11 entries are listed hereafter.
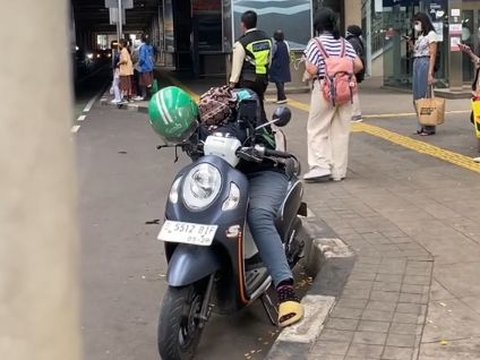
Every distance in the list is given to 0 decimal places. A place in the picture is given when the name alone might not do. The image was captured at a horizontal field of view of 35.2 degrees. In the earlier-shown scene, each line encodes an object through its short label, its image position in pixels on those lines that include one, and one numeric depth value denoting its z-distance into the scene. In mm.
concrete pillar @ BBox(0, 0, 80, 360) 1150
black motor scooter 3834
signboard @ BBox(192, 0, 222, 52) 33344
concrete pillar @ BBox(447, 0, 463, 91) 16016
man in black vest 9344
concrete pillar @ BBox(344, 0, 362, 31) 25406
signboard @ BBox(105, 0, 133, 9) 20469
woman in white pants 7324
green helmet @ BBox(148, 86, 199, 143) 4117
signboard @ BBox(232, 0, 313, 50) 20234
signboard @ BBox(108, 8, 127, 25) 20859
